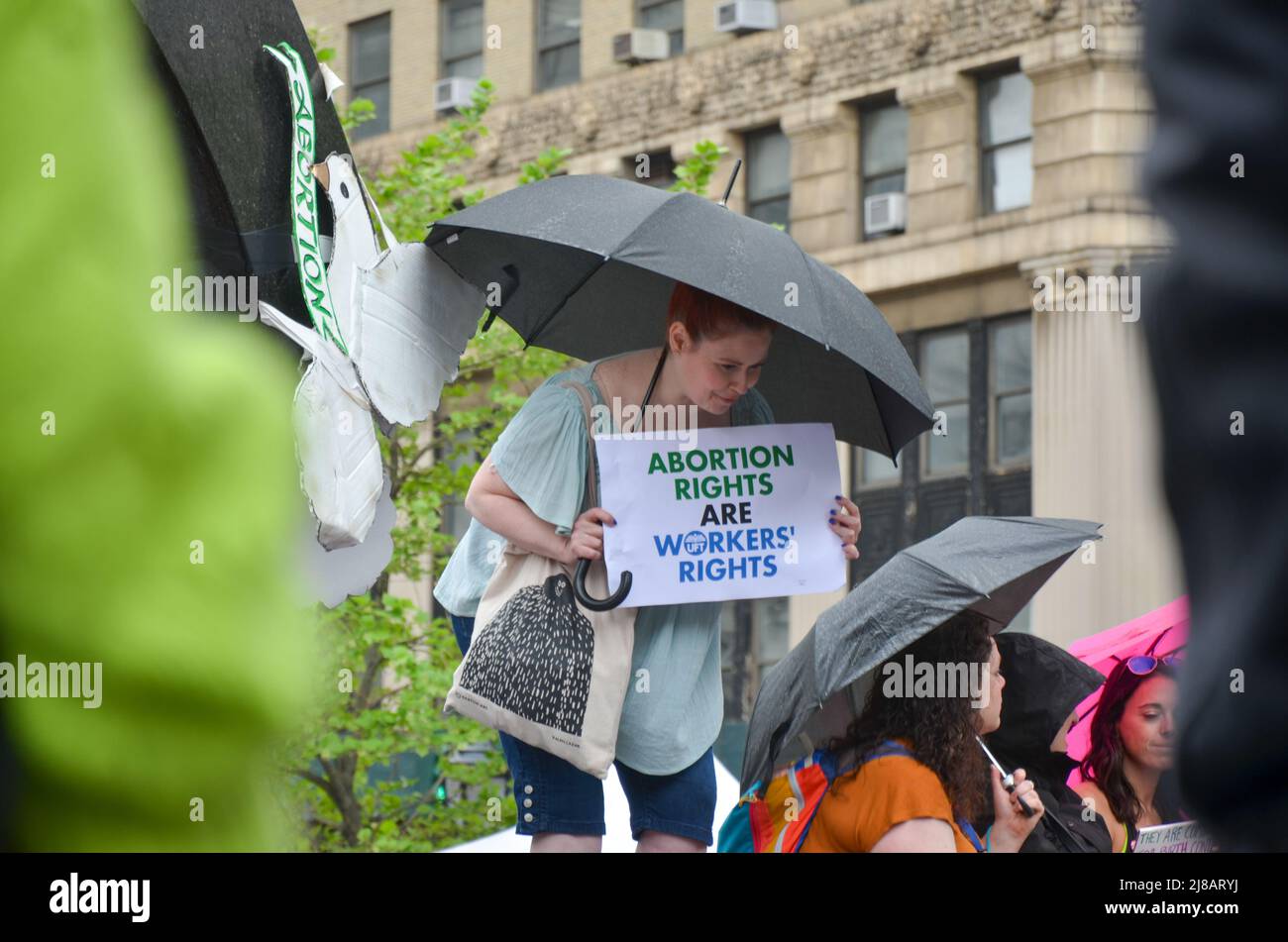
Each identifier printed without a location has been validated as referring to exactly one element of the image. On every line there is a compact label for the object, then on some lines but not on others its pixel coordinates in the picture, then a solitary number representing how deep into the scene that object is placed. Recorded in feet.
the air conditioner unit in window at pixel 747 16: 87.45
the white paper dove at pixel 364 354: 12.57
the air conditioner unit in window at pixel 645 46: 91.09
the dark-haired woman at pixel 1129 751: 19.33
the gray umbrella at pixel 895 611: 17.11
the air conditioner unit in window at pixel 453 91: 96.07
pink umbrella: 20.06
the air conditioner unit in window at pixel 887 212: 83.05
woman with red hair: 15.55
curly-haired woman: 16.26
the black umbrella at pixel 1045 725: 18.34
